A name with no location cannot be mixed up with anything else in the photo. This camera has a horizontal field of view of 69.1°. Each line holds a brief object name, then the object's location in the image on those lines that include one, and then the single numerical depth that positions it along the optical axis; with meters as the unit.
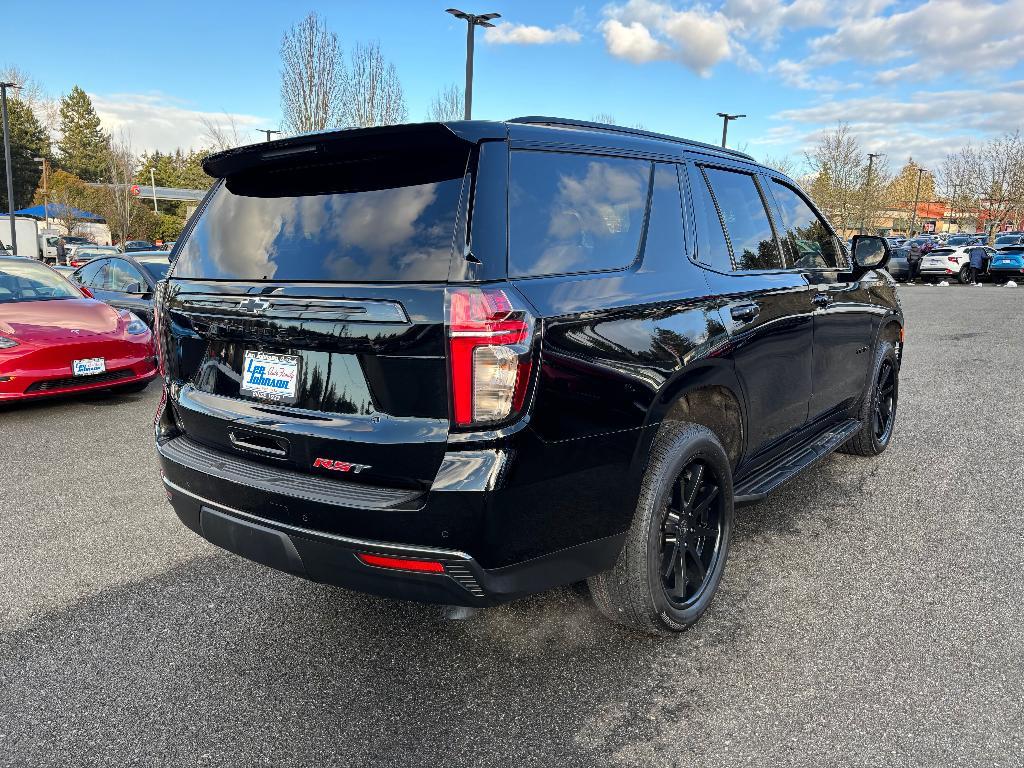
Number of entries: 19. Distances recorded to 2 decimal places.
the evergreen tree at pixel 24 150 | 70.19
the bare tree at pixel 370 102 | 22.95
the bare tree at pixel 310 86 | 22.23
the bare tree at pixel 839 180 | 44.25
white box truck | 39.41
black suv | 2.14
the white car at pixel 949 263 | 27.39
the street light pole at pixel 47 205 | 49.03
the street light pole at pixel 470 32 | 16.94
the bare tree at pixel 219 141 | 37.59
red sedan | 6.24
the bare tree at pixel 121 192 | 52.91
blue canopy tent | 49.66
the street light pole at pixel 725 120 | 35.31
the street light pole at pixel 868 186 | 45.81
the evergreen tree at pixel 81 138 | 89.50
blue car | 26.58
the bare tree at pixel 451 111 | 24.95
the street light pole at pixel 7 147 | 31.41
